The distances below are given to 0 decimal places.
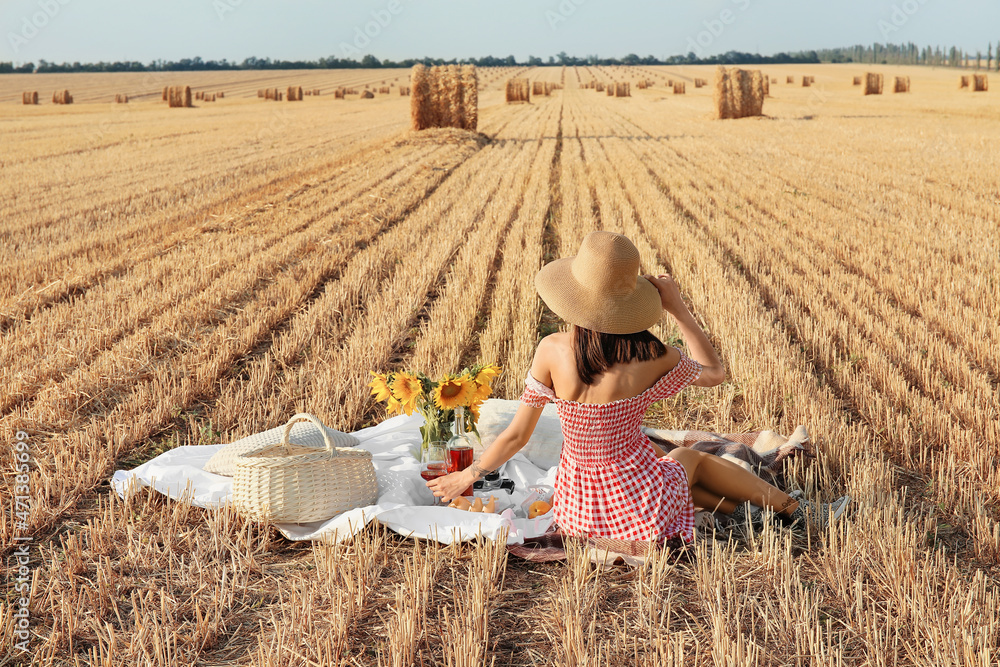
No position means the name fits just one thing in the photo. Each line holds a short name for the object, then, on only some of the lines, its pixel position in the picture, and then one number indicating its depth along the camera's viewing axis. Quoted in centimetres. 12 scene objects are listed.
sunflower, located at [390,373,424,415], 398
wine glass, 407
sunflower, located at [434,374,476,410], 391
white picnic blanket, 346
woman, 303
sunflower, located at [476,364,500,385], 394
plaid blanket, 326
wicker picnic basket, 352
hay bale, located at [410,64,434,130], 2155
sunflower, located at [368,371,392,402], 404
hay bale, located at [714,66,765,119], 2633
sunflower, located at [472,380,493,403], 392
